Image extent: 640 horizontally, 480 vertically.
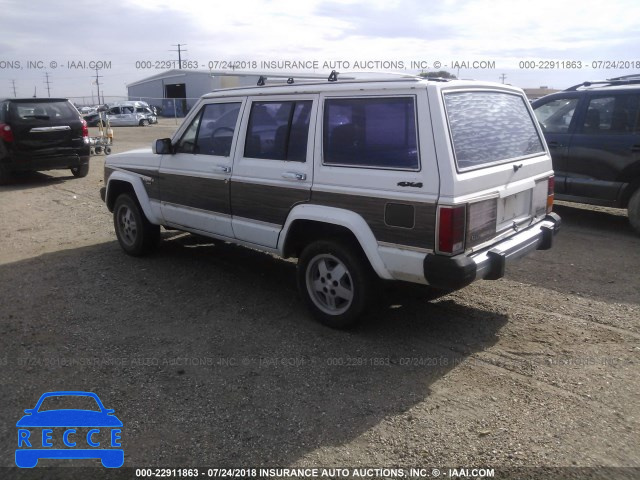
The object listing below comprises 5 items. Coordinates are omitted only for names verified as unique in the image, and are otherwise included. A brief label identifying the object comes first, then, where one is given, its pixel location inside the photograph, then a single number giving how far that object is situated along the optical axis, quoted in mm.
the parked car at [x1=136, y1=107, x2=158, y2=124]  37562
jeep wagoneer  3811
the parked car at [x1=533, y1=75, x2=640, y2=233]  7168
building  47062
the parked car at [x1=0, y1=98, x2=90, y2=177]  11219
